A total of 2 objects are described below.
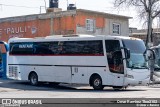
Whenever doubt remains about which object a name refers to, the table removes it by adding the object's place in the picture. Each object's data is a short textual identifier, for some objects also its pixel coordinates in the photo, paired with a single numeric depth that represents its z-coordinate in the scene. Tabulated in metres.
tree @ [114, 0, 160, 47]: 35.00
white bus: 20.75
